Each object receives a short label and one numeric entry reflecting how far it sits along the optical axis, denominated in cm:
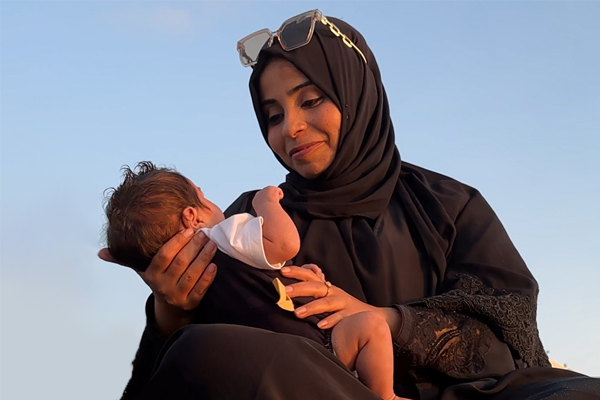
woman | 228
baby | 273
